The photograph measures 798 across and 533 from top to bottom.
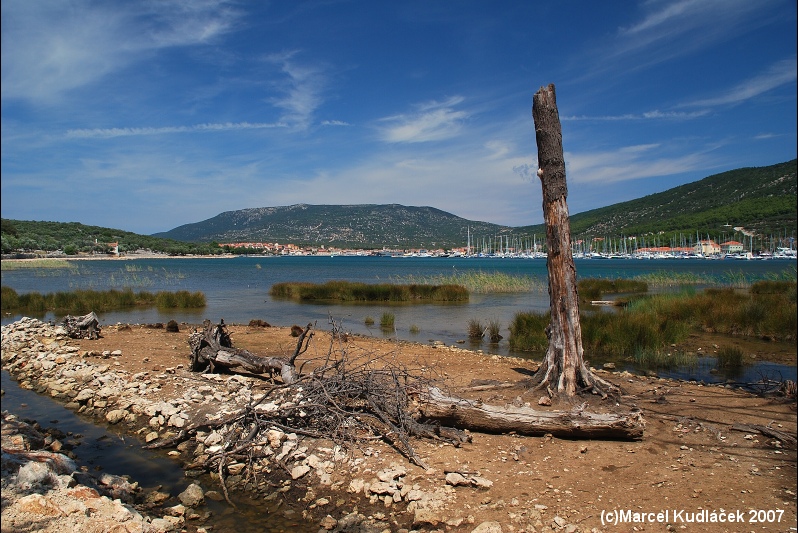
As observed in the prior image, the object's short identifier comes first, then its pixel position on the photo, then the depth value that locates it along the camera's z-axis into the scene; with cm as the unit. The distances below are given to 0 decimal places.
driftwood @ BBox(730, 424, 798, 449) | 514
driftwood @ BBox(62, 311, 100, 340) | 1151
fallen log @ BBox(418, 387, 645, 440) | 530
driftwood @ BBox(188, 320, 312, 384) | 808
